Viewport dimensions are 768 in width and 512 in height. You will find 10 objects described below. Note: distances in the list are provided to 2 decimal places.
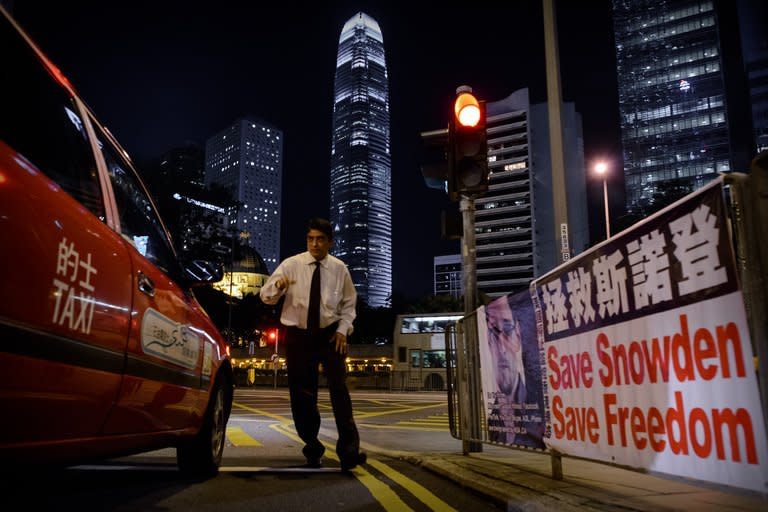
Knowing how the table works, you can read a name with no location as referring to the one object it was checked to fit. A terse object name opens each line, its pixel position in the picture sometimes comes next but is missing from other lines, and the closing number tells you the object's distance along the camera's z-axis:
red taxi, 1.75
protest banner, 2.19
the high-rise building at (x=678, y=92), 137.38
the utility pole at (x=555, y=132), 7.92
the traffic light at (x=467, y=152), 5.90
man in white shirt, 4.53
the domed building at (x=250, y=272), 101.42
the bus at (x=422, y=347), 36.91
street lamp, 29.52
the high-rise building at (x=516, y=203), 144.25
